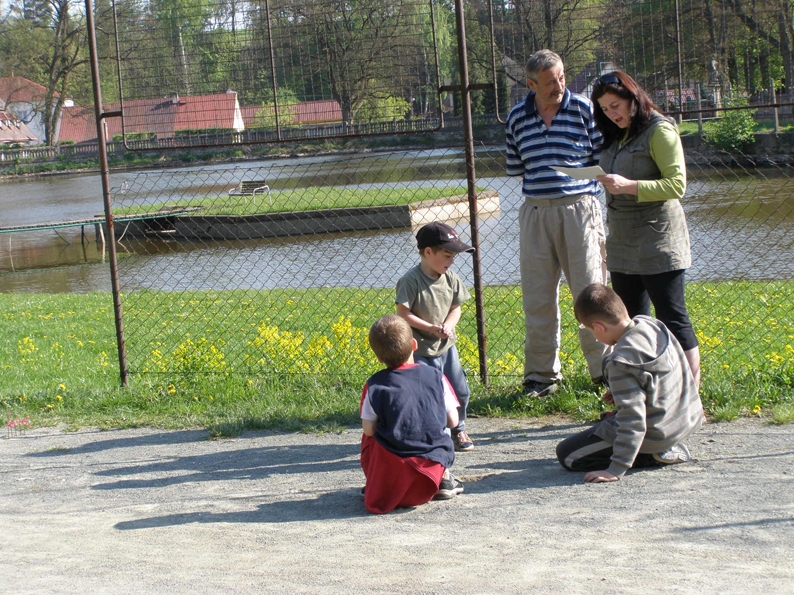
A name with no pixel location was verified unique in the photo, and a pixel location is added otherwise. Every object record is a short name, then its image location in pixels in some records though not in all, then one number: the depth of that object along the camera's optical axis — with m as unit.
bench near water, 32.94
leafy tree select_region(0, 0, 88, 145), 65.12
